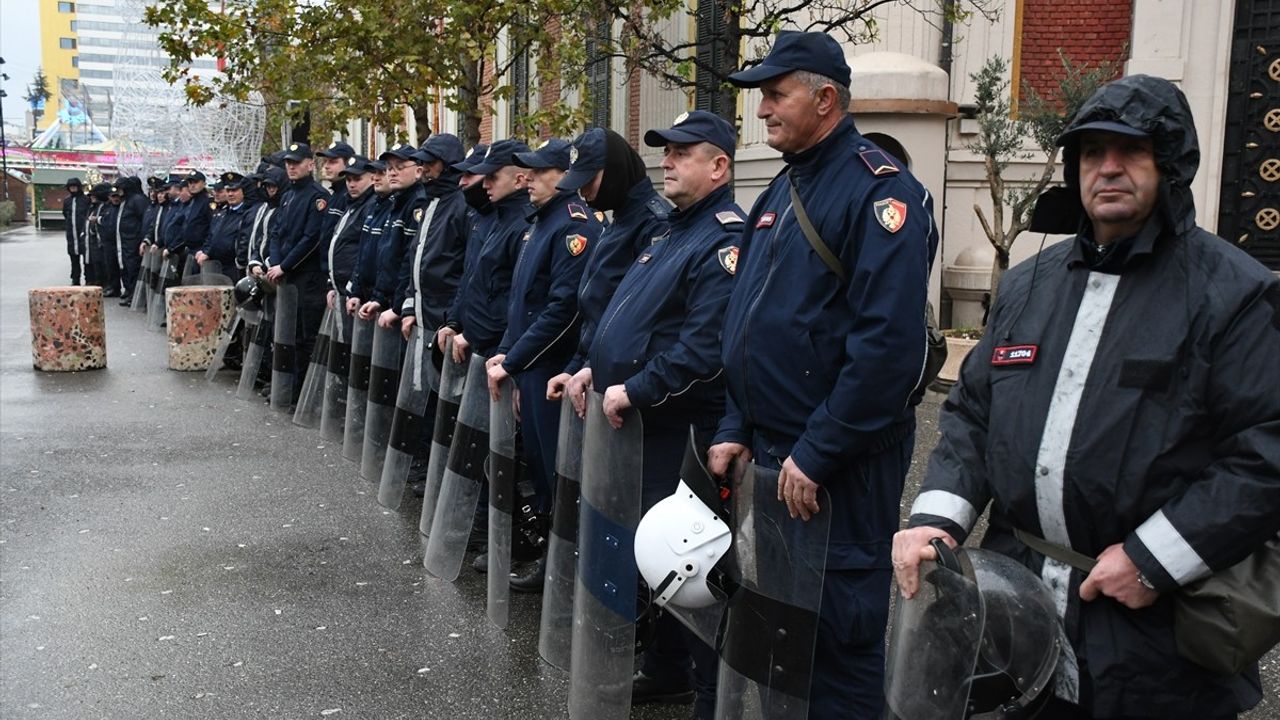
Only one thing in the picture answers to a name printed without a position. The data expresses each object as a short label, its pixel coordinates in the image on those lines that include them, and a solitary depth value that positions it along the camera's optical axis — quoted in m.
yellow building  162.25
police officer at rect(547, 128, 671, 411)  5.28
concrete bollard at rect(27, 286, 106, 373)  13.84
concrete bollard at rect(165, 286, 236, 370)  13.88
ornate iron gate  12.64
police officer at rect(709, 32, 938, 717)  3.33
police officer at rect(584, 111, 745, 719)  4.41
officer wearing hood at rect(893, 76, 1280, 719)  2.35
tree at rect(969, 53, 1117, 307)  11.02
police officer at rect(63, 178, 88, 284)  24.95
